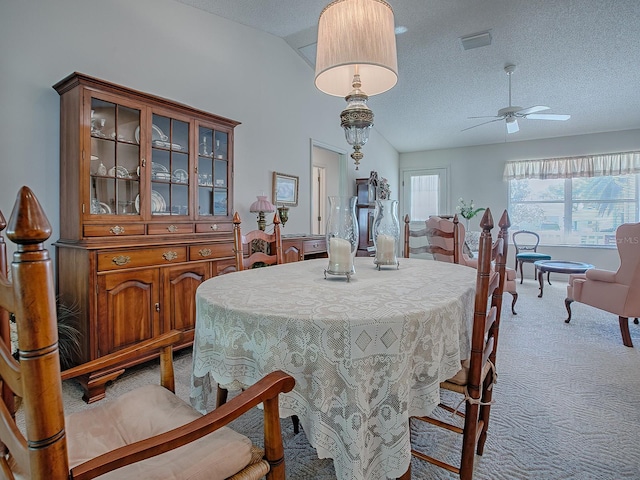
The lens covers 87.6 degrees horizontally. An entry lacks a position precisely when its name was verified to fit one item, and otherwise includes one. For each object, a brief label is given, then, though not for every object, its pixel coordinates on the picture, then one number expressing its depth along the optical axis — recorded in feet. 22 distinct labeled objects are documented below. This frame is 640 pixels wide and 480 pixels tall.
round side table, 12.62
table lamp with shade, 10.98
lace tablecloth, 2.72
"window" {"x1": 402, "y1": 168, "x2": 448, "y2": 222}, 22.77
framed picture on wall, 12.57
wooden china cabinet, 6.60
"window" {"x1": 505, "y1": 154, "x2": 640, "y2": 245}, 18.19
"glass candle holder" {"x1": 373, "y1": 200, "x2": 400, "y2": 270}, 5.22
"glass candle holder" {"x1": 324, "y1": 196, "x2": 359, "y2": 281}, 4.50
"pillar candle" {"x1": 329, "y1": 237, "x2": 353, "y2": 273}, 4.50
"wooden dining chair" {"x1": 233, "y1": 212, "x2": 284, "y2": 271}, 5.85
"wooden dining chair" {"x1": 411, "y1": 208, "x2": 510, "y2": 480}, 3.48
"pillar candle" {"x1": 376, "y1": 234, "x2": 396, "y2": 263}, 5.37
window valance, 17.84
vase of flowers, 19.72
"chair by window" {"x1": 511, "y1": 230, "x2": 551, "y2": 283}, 19.76
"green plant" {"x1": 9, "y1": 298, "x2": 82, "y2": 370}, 6.70
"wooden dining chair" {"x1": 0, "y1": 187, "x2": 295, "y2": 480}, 1.46
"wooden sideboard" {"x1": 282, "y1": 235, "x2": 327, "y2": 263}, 10.92
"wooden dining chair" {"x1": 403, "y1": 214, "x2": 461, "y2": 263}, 7.84
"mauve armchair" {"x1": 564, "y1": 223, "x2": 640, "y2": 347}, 8.84
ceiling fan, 12.10
